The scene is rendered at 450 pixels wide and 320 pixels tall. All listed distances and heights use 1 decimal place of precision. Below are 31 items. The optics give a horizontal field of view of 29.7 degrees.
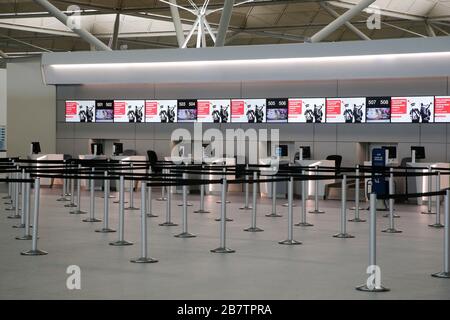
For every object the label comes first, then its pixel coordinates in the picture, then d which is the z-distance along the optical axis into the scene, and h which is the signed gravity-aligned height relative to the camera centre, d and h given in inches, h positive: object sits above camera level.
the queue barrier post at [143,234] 407.4 -39.1
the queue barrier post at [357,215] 639.8 -45.2
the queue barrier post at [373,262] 337.1 -43.9
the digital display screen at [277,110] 941.8 +49.6
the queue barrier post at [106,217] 532.7 -41.0
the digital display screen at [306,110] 920.9 +49.1
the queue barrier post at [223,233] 449.4 -42.3
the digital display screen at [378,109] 885.8 +48.6
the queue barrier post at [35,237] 431.3 -43.4
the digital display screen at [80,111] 1047.0 +51.8
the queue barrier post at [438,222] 598.2 -47.1
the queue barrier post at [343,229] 532.7 -46.8
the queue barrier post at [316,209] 709.3 -45.5
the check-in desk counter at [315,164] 883.4 -18.7
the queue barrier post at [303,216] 594.5 -43.5
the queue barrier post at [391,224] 566.6 -46.1
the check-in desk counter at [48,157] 1023.5 -5.7
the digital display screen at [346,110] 900.0 +48.3
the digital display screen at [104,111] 1037.8 +51.3
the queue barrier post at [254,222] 562.6 -45.3
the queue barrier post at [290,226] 489.7 -41.8
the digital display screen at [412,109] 859.4 +47.6
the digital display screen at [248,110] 954.7 +49.9
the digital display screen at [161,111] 1002.7 +50.5
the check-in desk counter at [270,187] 913.4 -34.8
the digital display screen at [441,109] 848.9 +47.4
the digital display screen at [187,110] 989.8 +50.5
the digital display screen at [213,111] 972.6 +49.8
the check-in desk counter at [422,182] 817.5 -25.1
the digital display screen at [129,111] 1023.0 +51.0
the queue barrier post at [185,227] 515.0 -45.5
